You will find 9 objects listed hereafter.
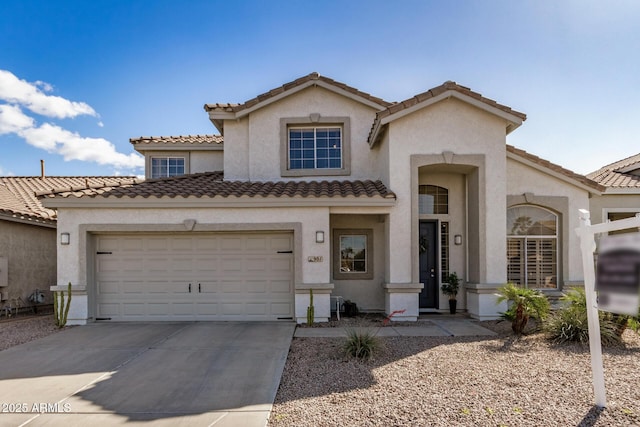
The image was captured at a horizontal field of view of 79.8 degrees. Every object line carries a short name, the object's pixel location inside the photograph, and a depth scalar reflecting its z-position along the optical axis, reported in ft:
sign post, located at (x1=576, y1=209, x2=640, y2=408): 15.11
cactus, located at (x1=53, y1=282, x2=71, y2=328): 32.19
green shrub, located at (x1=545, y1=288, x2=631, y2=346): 24.77
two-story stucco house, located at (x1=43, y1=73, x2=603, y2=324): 32.99
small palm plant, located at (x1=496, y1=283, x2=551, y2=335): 26.55
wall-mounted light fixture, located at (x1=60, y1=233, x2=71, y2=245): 32.71
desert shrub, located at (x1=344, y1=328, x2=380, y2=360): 22.09
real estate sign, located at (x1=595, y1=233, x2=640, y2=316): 10.20
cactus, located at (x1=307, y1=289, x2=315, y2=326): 32.27
